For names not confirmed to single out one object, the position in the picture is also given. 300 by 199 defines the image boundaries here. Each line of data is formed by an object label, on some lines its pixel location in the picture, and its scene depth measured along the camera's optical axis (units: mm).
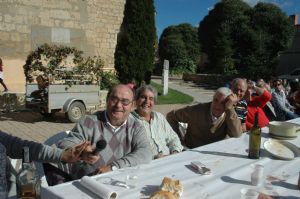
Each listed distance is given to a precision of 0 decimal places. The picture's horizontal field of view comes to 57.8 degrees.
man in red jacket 3663
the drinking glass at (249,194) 1493
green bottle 2113
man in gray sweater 2102
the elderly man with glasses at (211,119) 2745
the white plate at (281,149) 2116
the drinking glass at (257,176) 1655
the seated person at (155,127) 2694
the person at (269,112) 4650
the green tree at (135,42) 9754
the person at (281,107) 4967
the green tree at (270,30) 20774
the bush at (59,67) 6706
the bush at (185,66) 24321
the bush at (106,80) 8501
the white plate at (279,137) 2613
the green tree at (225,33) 21252
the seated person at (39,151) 1844
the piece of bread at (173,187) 1455
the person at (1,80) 7890
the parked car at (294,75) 17403
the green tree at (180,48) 25101
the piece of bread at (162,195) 1369
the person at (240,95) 3494
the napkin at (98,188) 1398
